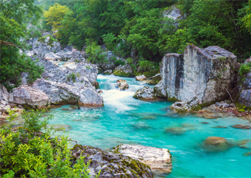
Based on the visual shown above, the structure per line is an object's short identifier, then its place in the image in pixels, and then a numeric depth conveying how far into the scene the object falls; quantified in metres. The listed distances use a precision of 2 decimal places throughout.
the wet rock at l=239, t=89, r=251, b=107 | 10.42
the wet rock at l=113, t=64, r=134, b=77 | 23.10
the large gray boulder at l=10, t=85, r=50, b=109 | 10.38
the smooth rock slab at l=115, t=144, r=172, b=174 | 5.22
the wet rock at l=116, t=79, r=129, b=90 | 17.05
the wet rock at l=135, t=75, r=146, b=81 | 20.46
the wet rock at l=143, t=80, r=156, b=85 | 18.62
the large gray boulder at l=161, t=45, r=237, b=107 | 11.24
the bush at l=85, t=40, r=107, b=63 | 26.92
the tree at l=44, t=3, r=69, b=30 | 45.34
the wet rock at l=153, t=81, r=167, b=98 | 14.23
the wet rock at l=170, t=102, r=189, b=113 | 11.33
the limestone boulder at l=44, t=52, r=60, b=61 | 29.77
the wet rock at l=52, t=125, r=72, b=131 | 8.23
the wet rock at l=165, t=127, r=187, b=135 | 8.39
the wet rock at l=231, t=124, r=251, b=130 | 8.42
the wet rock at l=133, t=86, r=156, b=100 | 14.45
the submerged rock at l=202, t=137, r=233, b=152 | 6.82
